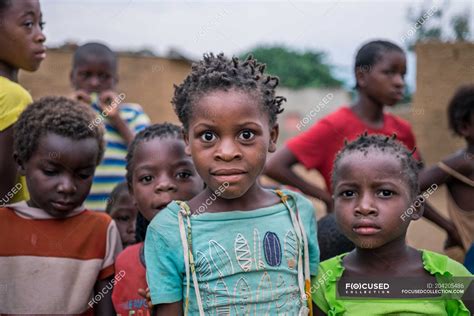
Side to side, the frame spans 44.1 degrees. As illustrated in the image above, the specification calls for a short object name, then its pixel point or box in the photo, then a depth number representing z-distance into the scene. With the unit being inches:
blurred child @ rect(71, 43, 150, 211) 160.2
